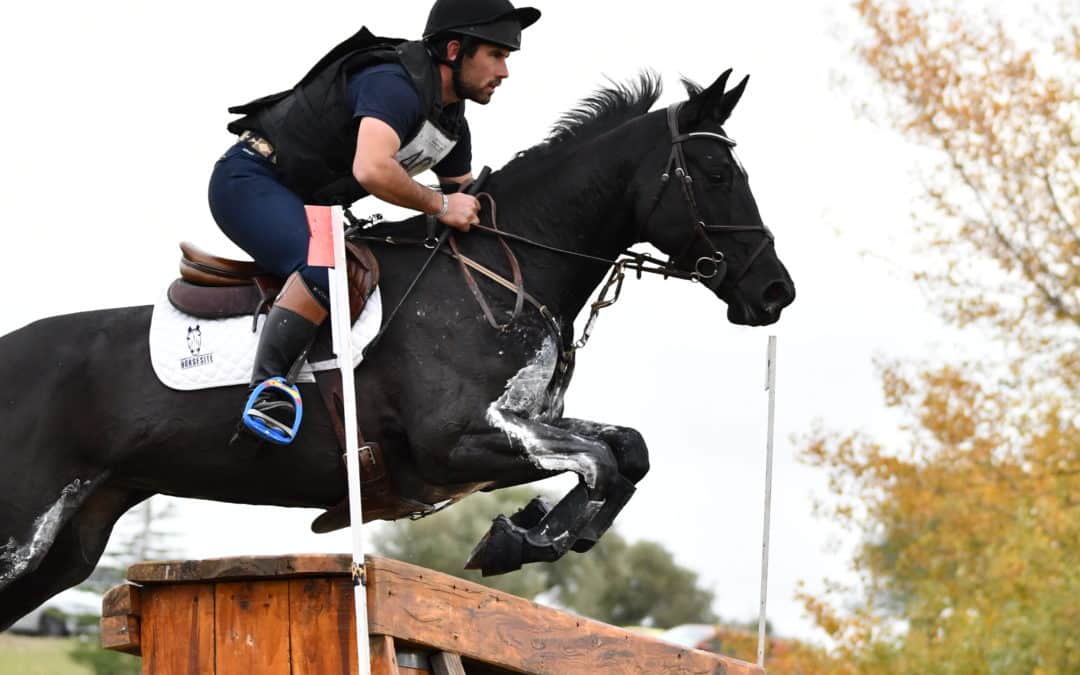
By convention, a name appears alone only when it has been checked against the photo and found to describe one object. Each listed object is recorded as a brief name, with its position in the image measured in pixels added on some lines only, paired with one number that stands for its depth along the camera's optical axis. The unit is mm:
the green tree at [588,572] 50174
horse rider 10313
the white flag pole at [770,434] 12605
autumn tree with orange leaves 28029
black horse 10375
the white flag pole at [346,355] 8837
